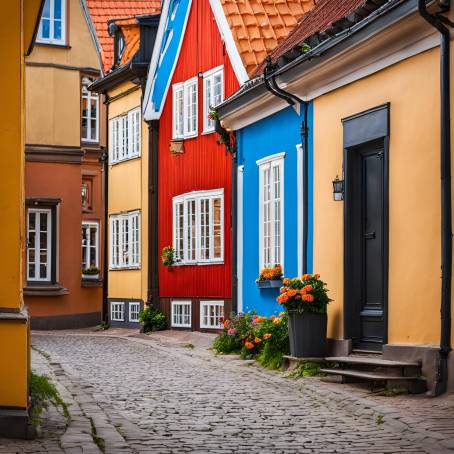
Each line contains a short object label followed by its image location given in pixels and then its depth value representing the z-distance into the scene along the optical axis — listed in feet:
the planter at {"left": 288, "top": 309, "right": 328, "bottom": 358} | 47.91
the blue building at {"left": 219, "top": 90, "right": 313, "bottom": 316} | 54.80
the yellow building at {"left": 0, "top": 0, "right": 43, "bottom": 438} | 27.17
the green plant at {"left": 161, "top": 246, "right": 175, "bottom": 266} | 83.56
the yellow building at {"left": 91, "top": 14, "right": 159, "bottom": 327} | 92.22
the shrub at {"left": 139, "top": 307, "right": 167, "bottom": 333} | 86.22
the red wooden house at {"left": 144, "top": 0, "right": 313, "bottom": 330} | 71.26
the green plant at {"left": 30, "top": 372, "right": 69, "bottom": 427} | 32.01
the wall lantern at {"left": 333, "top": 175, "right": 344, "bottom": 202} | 48.49
